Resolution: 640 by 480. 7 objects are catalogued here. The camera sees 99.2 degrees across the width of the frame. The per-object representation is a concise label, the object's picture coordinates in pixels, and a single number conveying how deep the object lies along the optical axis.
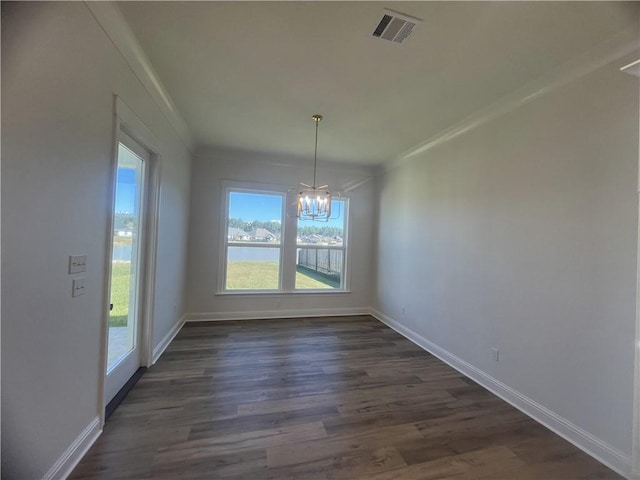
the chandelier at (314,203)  3.31
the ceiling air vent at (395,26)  1.68
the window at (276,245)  4.75
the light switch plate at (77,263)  1.52
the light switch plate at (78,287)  1.56
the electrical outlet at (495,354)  2.62
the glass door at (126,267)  2.26
